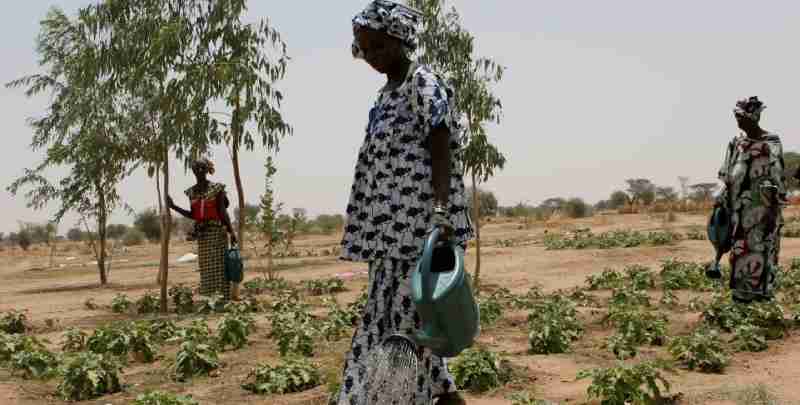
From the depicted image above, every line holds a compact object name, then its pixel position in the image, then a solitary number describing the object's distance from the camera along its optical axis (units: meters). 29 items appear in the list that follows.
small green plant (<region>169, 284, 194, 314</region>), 9.83
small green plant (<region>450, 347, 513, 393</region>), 5.05
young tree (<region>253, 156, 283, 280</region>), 11.55
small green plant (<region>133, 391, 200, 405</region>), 4.47
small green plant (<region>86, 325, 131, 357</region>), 6.55
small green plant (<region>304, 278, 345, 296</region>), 11.94
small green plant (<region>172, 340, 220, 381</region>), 5.81
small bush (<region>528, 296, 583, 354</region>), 6.28
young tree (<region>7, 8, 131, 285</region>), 13.34
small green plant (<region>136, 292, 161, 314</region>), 10.03
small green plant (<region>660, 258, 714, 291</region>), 10.43
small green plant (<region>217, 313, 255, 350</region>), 6.92
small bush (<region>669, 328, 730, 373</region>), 5.43
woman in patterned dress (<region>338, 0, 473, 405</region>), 3.41
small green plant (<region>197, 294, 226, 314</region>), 9.28
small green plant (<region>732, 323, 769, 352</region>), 6.02
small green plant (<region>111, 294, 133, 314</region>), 10.21
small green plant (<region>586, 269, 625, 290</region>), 11.22
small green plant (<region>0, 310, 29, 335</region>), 8.79
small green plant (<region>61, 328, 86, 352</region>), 6.94
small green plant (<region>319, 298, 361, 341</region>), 7.15
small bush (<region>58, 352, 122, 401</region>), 5.39
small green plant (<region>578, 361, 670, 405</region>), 4.37
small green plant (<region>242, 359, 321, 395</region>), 5.23
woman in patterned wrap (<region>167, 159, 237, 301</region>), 9.22
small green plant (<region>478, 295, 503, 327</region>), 7.90
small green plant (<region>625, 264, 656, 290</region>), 10.74
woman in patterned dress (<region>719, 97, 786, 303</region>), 6.97
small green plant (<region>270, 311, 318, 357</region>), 6.37
